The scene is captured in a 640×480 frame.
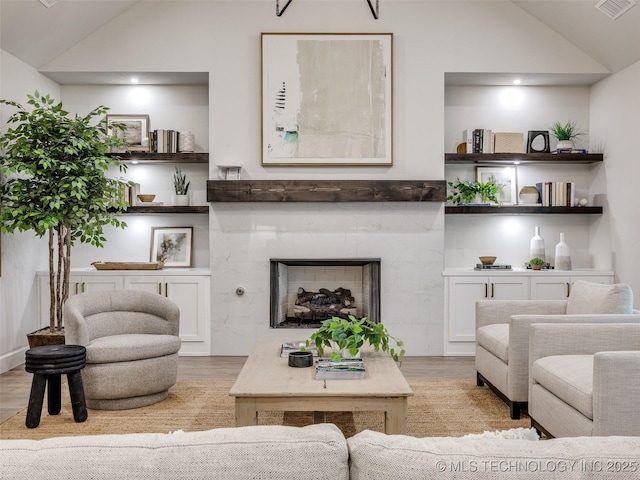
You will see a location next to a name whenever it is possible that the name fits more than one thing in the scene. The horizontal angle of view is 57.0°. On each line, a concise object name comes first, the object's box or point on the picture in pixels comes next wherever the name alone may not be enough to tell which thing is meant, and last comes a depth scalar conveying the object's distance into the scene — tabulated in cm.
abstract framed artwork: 545
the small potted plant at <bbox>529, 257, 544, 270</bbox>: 561
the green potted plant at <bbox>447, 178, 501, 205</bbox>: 570
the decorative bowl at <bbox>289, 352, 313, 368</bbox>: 322
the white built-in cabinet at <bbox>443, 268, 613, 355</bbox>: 546
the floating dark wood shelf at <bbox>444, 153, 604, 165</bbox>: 566
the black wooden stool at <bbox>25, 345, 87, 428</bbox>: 335
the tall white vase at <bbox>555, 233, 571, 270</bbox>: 563
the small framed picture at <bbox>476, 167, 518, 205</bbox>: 599
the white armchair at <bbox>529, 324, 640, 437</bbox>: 250
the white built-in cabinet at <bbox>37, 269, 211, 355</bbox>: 541
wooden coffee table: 275
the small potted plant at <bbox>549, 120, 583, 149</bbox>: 576
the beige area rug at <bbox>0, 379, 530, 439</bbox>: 335
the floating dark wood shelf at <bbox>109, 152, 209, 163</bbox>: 562
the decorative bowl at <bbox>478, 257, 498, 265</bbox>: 570
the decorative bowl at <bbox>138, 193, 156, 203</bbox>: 570
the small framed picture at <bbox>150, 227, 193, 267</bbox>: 594
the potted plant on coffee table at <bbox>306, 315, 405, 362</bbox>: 315
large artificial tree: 444
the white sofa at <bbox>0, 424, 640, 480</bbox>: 102
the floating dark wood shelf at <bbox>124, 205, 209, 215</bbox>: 562
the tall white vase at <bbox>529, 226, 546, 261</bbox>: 574
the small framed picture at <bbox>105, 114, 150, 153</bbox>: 583
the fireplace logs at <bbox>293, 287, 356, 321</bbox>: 559
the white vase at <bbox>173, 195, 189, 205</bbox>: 573
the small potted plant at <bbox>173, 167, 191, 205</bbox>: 574
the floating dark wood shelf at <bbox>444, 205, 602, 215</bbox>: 567
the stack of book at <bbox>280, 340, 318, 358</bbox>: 353
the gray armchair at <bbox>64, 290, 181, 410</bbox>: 366
